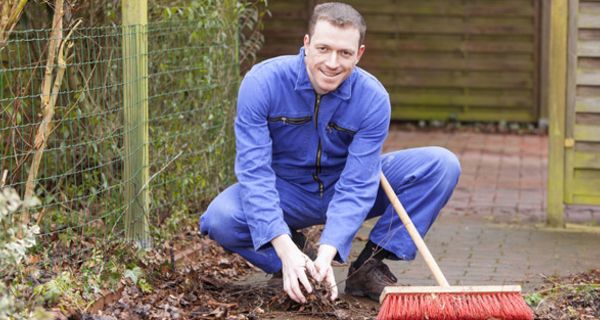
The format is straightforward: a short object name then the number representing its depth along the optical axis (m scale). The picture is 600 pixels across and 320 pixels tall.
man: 4.75
